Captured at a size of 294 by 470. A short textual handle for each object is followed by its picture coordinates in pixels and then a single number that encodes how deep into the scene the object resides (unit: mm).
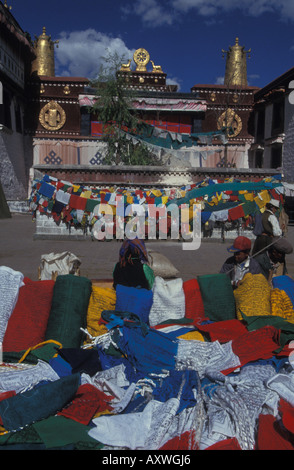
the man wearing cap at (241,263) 4715
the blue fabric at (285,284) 4277
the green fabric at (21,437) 2441
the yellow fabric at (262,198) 11190
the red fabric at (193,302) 4168
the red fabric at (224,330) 3658
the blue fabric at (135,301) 3991
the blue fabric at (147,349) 3264
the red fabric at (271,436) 2357
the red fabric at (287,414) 2314
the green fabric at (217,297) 4168
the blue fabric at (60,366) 3209
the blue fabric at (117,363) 3176
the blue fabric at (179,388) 2814
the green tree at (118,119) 20931
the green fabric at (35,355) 3400
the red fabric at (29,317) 3701
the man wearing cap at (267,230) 6047
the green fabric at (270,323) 3513
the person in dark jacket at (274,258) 5078
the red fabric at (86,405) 2674
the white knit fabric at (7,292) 3783
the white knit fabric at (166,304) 4116
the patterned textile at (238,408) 2514
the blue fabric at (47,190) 11969
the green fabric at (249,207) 11641
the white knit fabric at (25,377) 2967
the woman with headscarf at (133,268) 4344
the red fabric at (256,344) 3271
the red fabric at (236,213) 11711
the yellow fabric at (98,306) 3927
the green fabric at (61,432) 2430
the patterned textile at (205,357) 3216
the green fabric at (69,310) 3750
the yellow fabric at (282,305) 4129
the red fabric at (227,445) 2422
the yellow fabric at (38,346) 3418
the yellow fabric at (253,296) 4074
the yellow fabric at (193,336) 3664
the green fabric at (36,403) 2568
